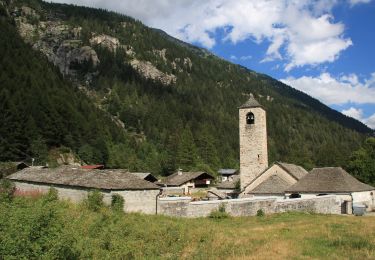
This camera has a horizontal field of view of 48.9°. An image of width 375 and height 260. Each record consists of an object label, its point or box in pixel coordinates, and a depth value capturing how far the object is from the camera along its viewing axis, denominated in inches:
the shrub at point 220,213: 1222.3
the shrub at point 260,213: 1295.6
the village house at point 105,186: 1168.8
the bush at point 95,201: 1086.4
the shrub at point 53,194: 1179.6
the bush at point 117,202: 1129.4
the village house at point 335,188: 1486.2
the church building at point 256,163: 1708.9
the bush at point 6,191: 1025.5
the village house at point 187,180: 2701.8
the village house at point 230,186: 2143.5
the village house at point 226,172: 3577.3
